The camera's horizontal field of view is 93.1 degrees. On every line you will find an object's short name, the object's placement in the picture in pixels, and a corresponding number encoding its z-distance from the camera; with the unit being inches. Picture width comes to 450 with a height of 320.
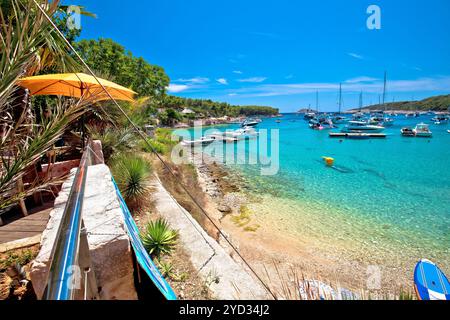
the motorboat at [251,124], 2595.7
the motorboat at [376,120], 2415.5
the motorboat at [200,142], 1057.3
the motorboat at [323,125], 2415.1
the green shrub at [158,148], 515.9
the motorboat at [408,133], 1604.3
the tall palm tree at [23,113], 62.4
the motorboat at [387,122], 2522.1
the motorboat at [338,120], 3286.4
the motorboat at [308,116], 4113.4
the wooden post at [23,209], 165.4
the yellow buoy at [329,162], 803.8
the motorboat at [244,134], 1493.6
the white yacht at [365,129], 1931.6
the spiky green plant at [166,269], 146.6
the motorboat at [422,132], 1572.1
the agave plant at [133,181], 236.2
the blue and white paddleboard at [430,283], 176.4
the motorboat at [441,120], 2660.9
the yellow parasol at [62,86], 186.2
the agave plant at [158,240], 167.8
